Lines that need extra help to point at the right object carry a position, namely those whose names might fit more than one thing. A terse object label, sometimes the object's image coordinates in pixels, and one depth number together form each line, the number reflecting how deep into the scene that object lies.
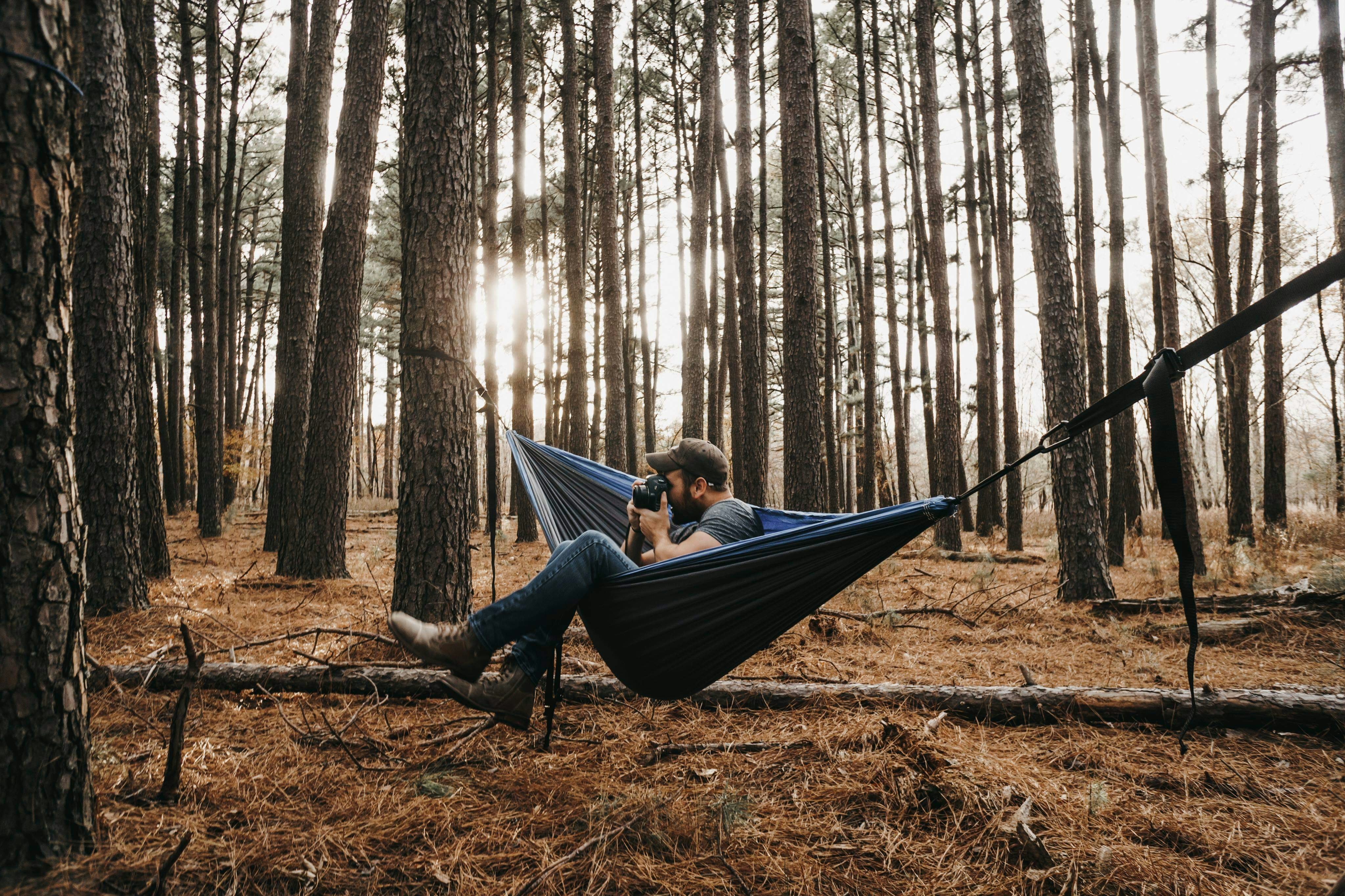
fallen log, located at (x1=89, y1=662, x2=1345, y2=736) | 1.82
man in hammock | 1.59
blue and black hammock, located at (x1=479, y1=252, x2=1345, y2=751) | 1.62
